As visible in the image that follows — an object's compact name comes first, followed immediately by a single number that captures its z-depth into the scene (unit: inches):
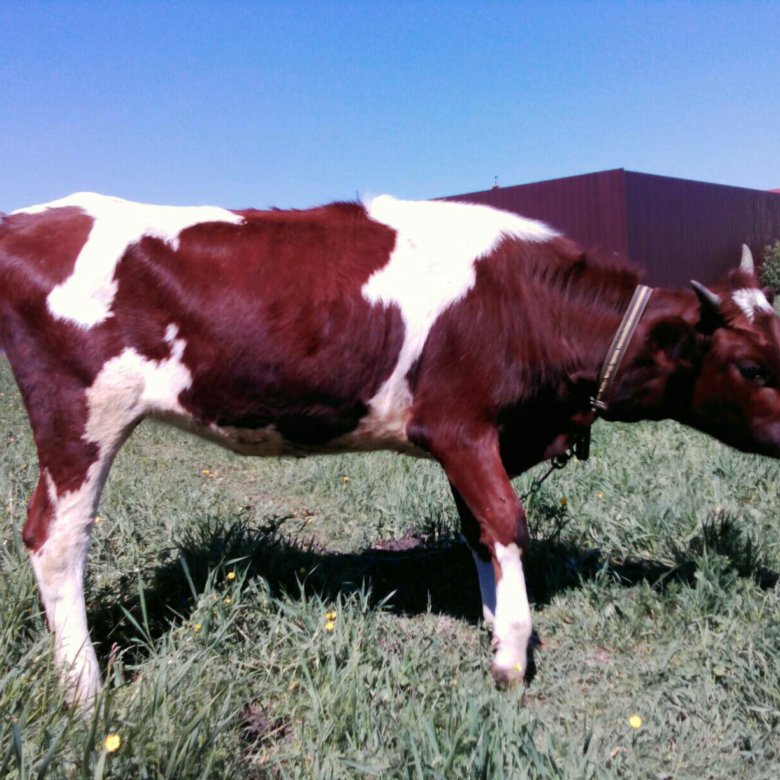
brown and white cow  111.7
